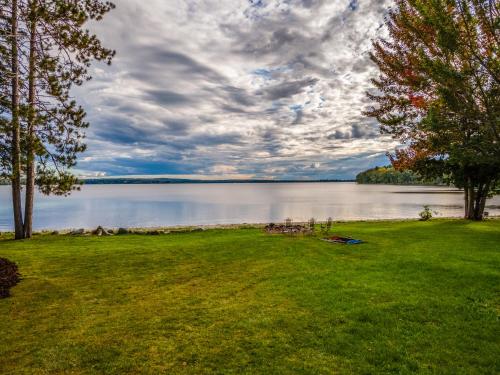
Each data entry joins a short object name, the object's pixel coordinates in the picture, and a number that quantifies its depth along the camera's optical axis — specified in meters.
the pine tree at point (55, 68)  13.35
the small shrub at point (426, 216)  38.09
